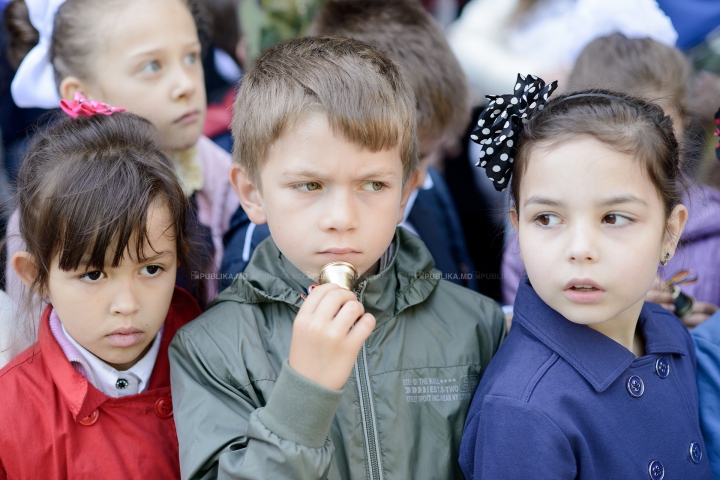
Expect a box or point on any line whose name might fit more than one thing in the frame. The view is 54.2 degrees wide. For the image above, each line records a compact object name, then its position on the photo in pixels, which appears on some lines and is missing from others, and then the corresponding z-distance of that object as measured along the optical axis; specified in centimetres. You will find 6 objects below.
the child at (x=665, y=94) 256
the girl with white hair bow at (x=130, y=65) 246
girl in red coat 171
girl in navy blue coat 160
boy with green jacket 154
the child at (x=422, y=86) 259
